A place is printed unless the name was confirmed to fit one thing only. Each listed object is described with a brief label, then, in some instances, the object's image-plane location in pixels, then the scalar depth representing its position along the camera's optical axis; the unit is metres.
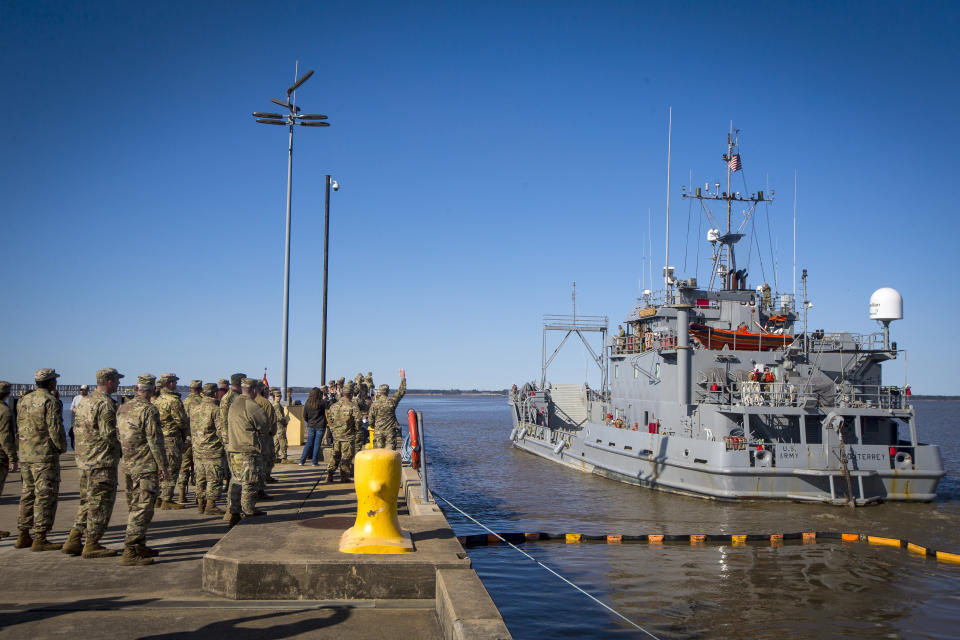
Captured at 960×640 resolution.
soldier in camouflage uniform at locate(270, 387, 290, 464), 14.61
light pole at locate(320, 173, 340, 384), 22.26
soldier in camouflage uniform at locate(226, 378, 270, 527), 8.00
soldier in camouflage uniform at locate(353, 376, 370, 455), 11.44
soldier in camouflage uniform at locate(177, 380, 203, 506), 9.83
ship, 17.56
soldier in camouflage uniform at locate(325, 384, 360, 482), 11.38
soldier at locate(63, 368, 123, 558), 6.40
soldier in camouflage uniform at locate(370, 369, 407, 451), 12.14
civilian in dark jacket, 14.04
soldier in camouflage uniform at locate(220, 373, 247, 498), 9.09
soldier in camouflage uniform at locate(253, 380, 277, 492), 8.73
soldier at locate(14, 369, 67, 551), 6.85
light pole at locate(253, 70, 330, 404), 17.62
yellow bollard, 5.87
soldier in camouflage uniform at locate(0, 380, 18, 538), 7.26
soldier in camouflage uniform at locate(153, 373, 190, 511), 9.18
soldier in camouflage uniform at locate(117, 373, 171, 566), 6.21
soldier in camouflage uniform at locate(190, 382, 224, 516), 8.86
